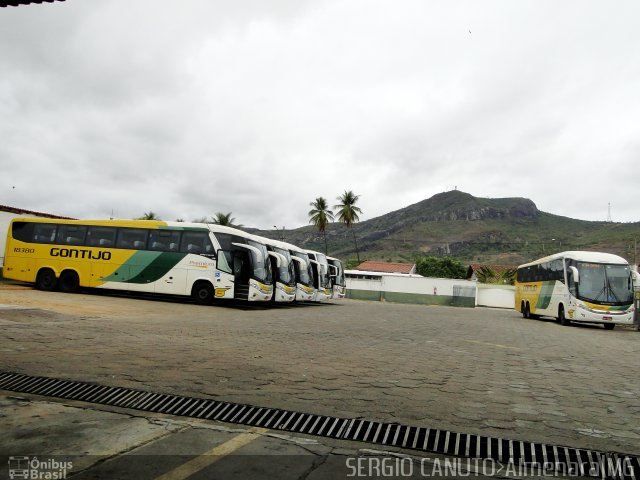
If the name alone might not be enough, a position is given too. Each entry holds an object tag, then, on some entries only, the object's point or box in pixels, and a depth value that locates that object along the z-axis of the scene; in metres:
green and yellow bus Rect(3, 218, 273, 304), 20.11
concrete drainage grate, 3.25
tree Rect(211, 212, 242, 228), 59.16
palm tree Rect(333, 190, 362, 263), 60.34
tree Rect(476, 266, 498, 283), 67.19
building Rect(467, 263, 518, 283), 67.12
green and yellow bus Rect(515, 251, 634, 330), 20.05
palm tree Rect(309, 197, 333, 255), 61.09
